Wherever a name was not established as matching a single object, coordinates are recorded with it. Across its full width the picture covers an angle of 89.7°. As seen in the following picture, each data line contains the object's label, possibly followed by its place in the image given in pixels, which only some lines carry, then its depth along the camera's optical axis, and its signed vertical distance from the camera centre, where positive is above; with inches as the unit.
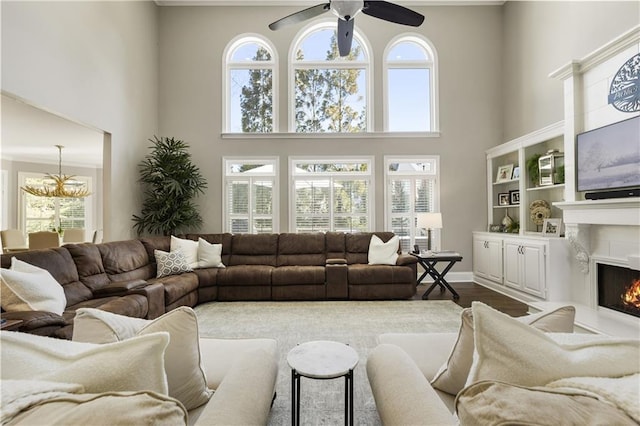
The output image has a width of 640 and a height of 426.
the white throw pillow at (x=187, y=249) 191.5 -20.1
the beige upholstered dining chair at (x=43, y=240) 207.6 -15.4
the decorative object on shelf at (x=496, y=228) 223.2 -10.7
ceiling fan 113.1 +74.4
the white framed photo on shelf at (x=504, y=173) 216.2 +27.3
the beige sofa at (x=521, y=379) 24.7 -15.3
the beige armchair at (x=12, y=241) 222.4 -17.2
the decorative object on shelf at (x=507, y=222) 213.5 -6.2
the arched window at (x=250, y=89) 244.1 +96.0
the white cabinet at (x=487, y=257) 204.9 -29.7
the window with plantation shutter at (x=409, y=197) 238.7 +12.4
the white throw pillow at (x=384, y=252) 196.1 -23.6
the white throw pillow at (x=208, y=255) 194.5 -24.4
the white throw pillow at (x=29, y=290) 90.0 -21.7
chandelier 272.4 +24.2
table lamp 199.3 -4.8
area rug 79.5 -49.2
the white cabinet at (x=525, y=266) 167.3 -29.9
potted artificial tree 210.4 +17.5
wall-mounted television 118.5 +22.2
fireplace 125.2 -31.4
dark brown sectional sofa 122.8 -30.9
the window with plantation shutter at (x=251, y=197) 241.6 +13.3
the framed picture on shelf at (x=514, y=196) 209.9 +10.8
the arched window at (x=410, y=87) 242.7 +96.3
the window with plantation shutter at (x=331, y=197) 240.2 +12.6
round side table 59.1 -28.8
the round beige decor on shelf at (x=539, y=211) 185.8 +0.8
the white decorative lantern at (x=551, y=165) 174.2 +25.8
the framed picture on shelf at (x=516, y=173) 205.2 +25.7
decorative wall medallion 120.0 +48.2
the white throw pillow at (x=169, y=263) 175.5 -26.6
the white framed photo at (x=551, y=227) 175.8 -8.2
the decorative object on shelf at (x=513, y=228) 210.5 -10.0
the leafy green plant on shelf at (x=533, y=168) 190.4 +26.6
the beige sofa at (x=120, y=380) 22.8 -13.8
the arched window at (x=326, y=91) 243.1 +93.3
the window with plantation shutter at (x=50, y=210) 308.8 +6.5
